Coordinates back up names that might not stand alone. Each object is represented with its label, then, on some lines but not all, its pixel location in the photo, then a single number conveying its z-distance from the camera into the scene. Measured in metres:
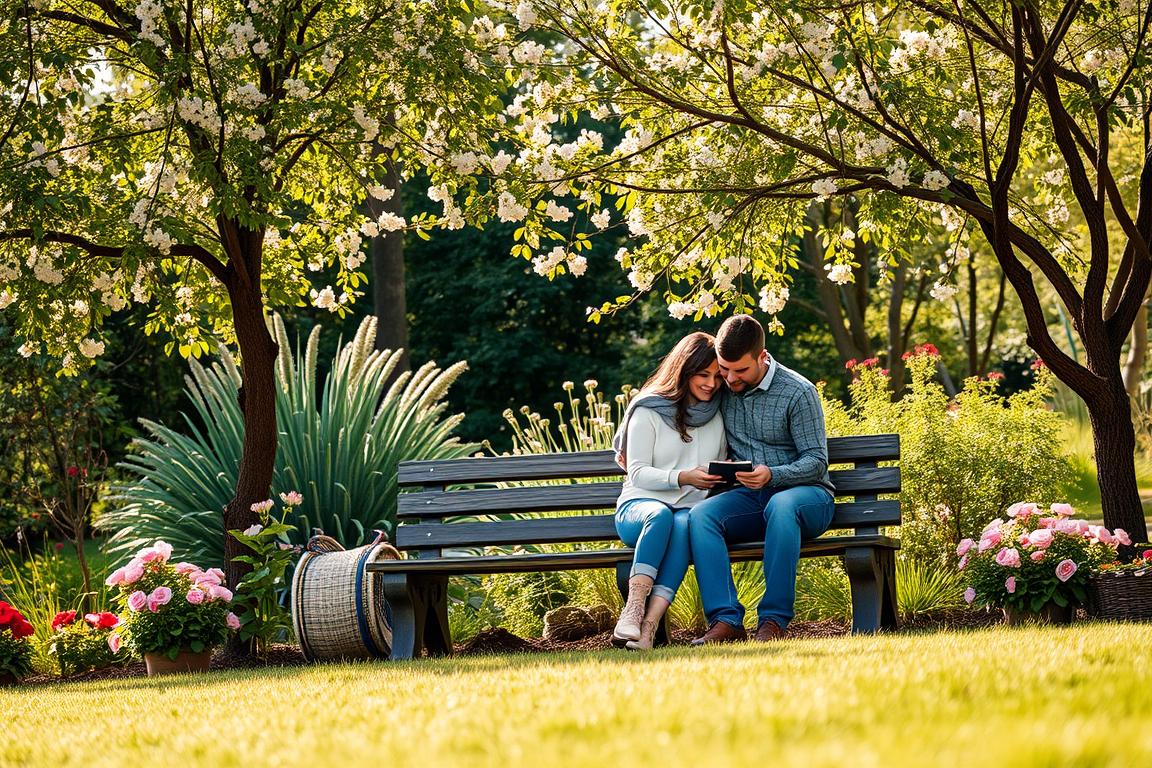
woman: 12.17
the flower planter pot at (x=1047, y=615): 12.60
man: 11.65
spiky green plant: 18.02
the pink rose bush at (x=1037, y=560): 12.55
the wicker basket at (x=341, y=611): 13.27
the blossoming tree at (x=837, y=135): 13.52
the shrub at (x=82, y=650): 15.05
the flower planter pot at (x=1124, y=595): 12.09
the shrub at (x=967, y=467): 16.87
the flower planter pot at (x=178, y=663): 13.65
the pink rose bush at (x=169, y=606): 13.52
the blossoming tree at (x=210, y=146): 13.06
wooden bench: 12.02
